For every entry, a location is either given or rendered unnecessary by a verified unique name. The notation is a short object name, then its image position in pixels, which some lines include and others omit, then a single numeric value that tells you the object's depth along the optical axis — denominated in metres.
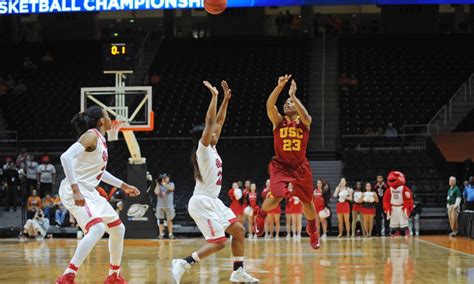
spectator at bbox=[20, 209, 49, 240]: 18.95
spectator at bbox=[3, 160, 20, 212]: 21.08
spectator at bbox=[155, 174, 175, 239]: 18.56
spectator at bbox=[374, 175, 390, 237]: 18.97
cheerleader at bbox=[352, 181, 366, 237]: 18.45
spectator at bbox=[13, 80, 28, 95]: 26.47
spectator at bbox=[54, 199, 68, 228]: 20.05
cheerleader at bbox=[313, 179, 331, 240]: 18.22
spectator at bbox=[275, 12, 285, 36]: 30.38
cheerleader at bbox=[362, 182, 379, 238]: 18.53
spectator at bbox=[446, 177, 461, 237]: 18.67
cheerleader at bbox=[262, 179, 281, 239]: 18.48
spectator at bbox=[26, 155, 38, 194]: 21.28
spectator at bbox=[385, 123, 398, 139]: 22.98
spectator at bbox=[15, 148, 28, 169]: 21.52
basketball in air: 12.64
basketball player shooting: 8.98
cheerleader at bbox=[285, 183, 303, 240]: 18.00
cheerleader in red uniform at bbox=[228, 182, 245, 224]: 18.58
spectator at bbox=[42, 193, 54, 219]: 20.06
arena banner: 21.61
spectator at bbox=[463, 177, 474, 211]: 18.12
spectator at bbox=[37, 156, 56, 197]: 21.14
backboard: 17.06
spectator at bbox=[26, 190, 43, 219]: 19.55
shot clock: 16.64
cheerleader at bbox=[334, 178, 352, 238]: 18.52
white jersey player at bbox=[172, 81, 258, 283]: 7.48
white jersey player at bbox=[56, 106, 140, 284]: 6.98
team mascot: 17.81
